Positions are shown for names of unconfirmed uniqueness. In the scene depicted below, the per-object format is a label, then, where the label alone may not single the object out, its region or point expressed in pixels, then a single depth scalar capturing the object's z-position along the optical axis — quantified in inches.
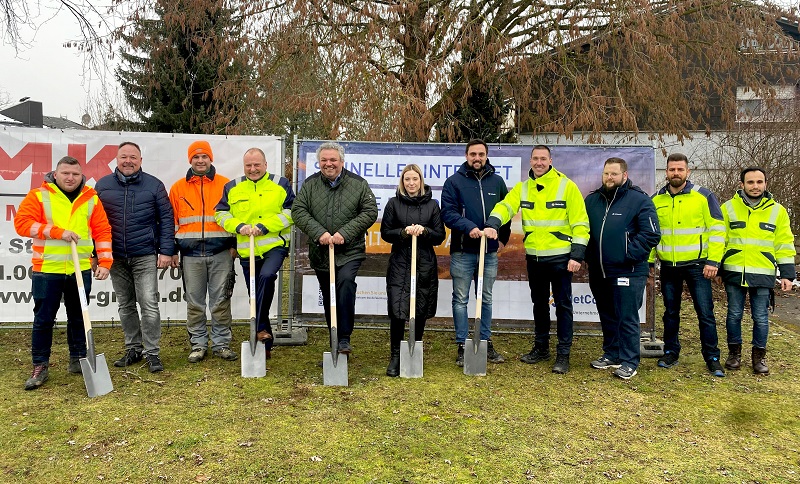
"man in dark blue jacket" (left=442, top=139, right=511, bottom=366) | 191.9
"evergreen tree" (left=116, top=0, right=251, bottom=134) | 365.7
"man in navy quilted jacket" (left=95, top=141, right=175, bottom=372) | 180.2
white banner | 228.2
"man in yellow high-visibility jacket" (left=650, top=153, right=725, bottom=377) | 184.5
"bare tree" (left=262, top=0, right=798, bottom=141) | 330.6
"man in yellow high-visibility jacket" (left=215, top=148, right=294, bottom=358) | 185.8
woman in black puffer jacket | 181.5
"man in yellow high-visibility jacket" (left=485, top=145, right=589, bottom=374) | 184.1
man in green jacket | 180.2
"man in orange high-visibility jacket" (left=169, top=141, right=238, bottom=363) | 192.2
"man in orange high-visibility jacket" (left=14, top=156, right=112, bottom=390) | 163.2
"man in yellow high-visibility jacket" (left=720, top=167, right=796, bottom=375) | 183.2
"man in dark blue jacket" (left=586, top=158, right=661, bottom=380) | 178.5
